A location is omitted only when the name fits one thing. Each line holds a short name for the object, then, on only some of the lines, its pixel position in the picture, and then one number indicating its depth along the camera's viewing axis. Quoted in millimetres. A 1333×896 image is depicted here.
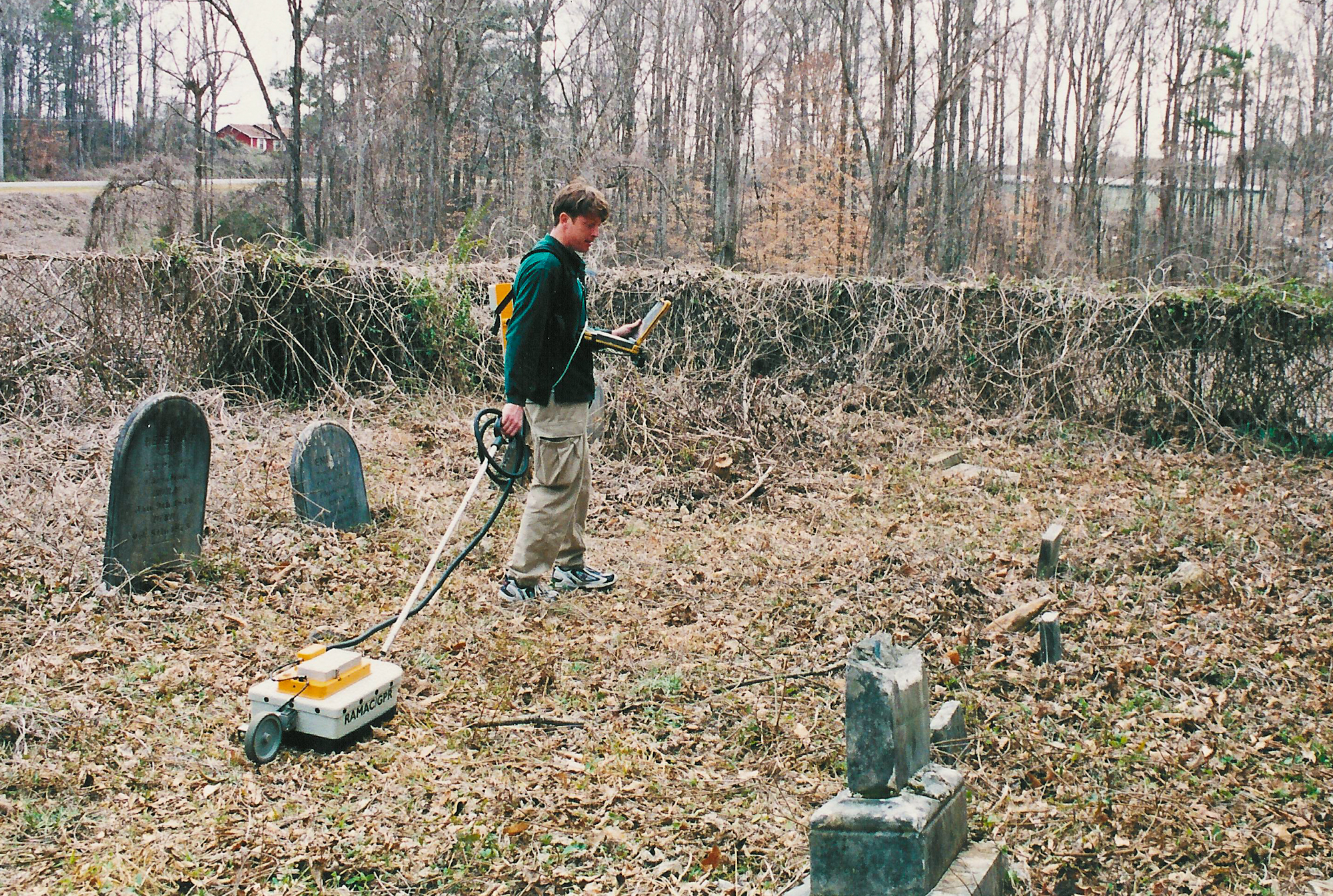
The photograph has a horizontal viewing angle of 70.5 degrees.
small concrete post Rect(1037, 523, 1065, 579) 5352
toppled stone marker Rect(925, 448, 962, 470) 8398
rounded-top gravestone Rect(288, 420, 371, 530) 6121
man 4836
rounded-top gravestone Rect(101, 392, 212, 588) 4934
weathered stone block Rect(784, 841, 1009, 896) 2410
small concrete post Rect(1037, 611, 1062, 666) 4328
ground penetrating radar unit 3455
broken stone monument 2334
